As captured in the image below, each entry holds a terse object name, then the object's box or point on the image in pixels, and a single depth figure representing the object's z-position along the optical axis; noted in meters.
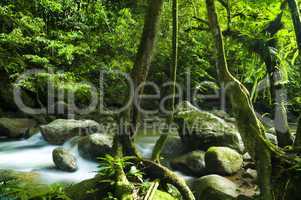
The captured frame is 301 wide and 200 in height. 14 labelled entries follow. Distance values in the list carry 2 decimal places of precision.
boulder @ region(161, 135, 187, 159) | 9.77
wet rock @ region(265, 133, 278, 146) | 9.66
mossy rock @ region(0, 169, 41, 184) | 7.65
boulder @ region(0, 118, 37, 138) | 11.66
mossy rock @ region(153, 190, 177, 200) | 4.27
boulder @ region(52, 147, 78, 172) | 8.30
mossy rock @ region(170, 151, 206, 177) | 8.41
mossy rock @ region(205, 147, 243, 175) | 8.16
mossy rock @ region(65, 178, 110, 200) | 4.28
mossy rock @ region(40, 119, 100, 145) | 10.70
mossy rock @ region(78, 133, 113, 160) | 8.97
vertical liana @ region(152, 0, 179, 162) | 5.20
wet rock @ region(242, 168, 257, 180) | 8.01
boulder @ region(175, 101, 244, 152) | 9.46
